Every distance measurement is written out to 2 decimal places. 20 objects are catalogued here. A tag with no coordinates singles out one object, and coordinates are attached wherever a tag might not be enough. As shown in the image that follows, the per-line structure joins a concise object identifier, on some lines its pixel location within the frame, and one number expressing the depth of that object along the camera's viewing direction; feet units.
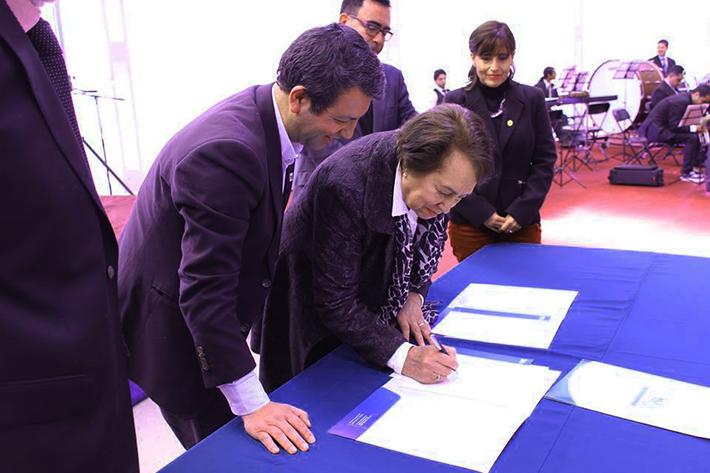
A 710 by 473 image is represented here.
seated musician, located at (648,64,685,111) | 28.43
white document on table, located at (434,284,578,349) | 4.81
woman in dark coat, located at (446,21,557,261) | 7.64
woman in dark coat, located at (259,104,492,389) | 4.27
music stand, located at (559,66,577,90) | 35.68
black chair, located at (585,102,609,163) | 27.40
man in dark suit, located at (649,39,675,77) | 34.32
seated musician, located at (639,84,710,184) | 23.53
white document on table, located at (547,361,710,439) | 3.52
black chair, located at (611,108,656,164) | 27.23
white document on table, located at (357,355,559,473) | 3.33
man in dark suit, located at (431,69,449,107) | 31.01
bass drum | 31.27
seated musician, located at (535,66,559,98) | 33.17
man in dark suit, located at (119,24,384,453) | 3.42
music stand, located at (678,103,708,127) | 23.99
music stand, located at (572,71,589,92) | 34.94
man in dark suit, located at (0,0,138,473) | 2.19
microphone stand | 16.51
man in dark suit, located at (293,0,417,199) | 7.43
